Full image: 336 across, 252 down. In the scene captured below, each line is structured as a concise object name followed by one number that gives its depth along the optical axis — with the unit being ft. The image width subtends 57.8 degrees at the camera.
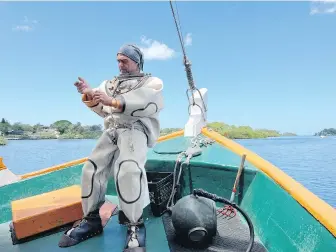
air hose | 5.75
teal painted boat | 5.77
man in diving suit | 6.33
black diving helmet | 6.47
